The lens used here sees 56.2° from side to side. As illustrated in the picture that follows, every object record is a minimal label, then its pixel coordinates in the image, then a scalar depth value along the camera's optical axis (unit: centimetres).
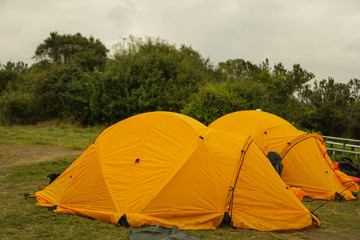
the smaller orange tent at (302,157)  785
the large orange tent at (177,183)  539
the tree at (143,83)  2252
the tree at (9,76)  3225
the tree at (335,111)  1691
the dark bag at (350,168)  893
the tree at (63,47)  3741
